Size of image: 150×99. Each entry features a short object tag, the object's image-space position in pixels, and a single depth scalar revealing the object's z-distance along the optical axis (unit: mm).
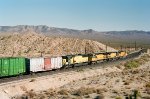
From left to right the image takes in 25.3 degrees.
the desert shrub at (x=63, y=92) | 36850
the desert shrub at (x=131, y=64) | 83381
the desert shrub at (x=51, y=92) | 37719
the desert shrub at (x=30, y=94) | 37778
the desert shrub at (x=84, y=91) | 35406
